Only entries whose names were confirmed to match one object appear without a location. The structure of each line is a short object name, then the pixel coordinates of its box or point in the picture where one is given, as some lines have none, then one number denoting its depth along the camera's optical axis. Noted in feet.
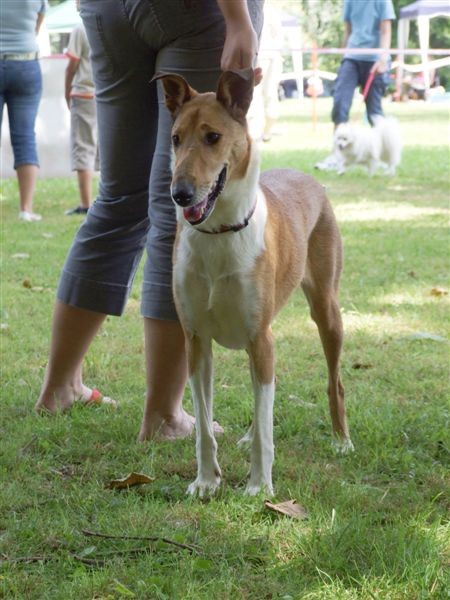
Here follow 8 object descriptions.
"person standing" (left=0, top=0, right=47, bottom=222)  29.04
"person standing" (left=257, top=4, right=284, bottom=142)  64.34
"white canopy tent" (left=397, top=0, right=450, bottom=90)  138.92
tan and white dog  10.58
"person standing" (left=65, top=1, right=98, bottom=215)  33.94
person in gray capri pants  12.06
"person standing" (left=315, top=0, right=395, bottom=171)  42.68
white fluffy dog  46.14
